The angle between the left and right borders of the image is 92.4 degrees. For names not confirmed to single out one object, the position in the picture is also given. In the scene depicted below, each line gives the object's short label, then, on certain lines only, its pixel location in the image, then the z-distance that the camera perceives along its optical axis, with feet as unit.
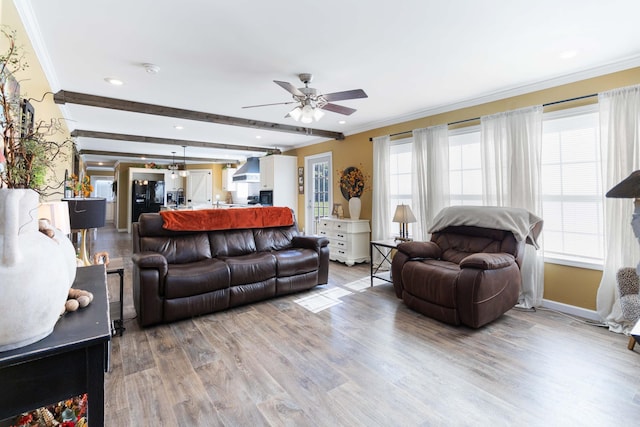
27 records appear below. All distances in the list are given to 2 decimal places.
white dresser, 17.75
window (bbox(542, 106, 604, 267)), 10.29
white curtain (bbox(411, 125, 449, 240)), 14.02
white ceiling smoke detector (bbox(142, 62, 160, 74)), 9.69
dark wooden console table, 2.68
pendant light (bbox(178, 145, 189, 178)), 26.26
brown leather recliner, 9.10
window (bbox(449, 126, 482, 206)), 13.20
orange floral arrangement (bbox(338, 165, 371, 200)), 18.52
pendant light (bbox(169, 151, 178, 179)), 30.50
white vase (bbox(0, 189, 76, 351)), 2.56
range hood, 26.61
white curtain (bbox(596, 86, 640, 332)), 9.21
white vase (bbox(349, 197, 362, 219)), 18.16
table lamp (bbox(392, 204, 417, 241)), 13.56
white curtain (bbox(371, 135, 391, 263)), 16.81
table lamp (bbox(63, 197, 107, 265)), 7.98
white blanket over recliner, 10.49
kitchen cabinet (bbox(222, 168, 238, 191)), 33.96
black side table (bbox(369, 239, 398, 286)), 13.12
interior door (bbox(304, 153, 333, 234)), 21.50
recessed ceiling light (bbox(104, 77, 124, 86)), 10.88
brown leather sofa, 9.62
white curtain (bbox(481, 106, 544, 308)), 11.20
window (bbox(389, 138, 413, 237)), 16.20
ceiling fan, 9.60
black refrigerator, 32.07
